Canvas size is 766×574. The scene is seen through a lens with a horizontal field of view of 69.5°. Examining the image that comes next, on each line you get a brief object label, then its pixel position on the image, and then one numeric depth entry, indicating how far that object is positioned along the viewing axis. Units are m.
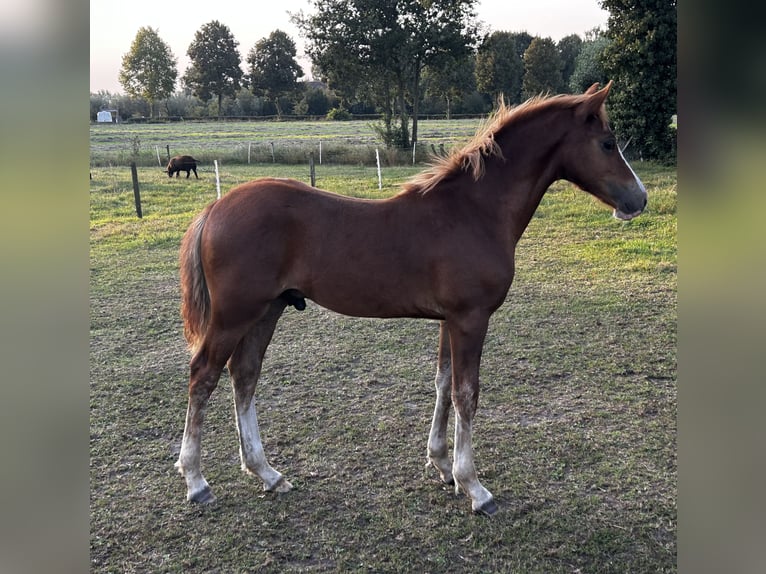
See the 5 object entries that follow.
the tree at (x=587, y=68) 22.11
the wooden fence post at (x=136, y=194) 11.23
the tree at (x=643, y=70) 13.95
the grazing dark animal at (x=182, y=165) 17.41
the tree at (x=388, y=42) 23.45
